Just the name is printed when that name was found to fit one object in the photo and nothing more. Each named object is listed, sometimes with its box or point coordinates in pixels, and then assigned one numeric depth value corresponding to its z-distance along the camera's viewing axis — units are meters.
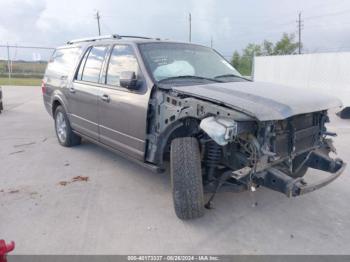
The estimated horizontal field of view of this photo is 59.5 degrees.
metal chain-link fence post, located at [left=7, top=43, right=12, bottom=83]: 24.63
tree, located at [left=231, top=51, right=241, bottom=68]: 25.11
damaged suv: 2.88
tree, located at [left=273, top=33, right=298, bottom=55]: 38.28
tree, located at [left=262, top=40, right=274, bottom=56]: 39.01
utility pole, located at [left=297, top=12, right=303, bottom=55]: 38.12
